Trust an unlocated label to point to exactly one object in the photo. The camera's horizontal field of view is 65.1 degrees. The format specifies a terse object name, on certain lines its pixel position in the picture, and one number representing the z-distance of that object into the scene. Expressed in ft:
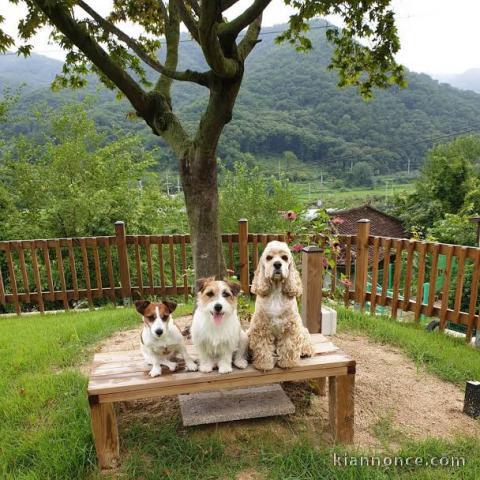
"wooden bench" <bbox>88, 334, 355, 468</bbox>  8.59
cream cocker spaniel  8.89
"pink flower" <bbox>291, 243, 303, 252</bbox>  16.35
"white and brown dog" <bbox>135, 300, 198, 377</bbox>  8.75
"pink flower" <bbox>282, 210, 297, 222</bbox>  16.74
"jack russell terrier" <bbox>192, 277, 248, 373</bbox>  8.23
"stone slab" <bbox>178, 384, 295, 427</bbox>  10.00
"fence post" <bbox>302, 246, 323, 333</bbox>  11.42
